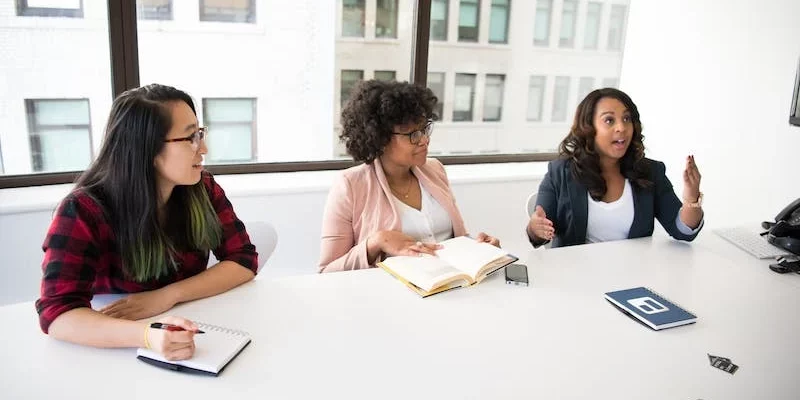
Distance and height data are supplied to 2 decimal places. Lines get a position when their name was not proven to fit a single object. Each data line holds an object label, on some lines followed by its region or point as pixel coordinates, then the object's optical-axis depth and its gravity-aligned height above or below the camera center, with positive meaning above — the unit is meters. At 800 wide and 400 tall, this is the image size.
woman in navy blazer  2.17 -0.37
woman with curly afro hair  1.92 -0.39
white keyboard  2.03 -0.55
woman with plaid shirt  1.21 -0.41
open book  1.58 -0.54
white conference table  1.12 -0.59
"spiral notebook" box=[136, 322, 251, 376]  1.13 -0.57
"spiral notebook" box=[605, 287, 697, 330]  1.44 -0.57
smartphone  1.66 -0.56
